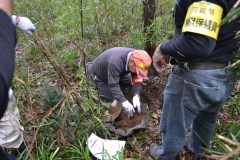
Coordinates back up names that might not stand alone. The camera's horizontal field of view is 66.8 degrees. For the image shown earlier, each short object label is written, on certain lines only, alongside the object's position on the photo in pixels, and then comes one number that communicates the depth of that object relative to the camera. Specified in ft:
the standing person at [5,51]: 1.45
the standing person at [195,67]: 3.13
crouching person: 6.40
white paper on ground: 4.93
